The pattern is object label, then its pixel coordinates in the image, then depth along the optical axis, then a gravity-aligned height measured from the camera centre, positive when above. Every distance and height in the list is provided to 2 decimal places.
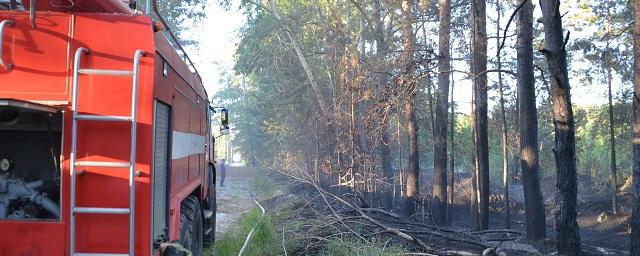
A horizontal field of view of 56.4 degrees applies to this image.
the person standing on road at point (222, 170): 39.74 -0.34
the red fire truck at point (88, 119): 4.86 +0.39
